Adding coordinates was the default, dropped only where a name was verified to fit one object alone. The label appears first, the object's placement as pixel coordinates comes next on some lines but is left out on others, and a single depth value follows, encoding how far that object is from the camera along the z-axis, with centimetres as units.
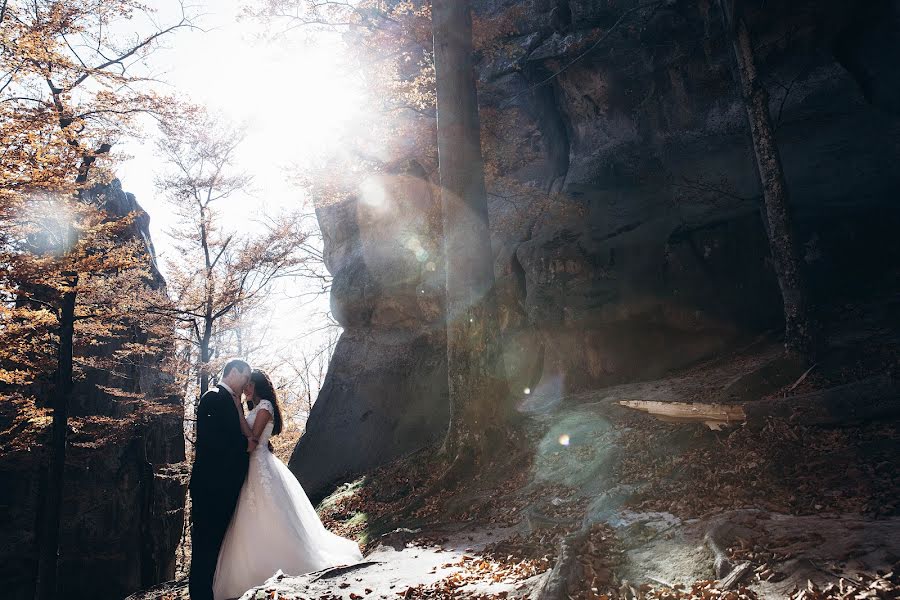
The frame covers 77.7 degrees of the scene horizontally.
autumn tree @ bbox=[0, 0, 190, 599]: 847
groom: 532
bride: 531
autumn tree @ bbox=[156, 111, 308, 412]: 1833
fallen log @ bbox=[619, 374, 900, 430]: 559
